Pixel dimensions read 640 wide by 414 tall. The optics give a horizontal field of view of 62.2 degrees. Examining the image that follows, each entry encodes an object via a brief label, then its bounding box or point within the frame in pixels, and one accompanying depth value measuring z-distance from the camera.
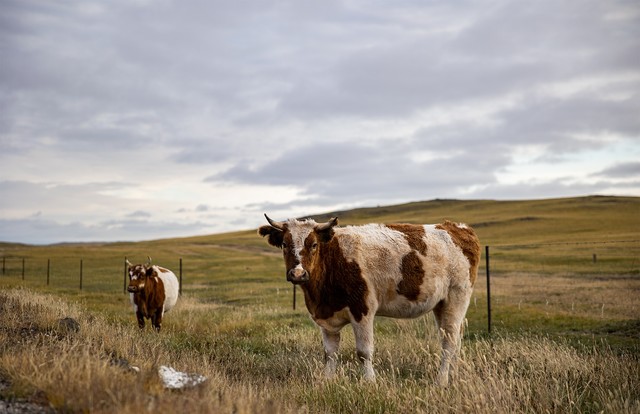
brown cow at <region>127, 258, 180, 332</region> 13.59
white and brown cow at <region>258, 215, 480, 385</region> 8.03
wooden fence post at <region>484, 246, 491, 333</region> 14.48
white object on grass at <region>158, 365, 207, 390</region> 5.38
